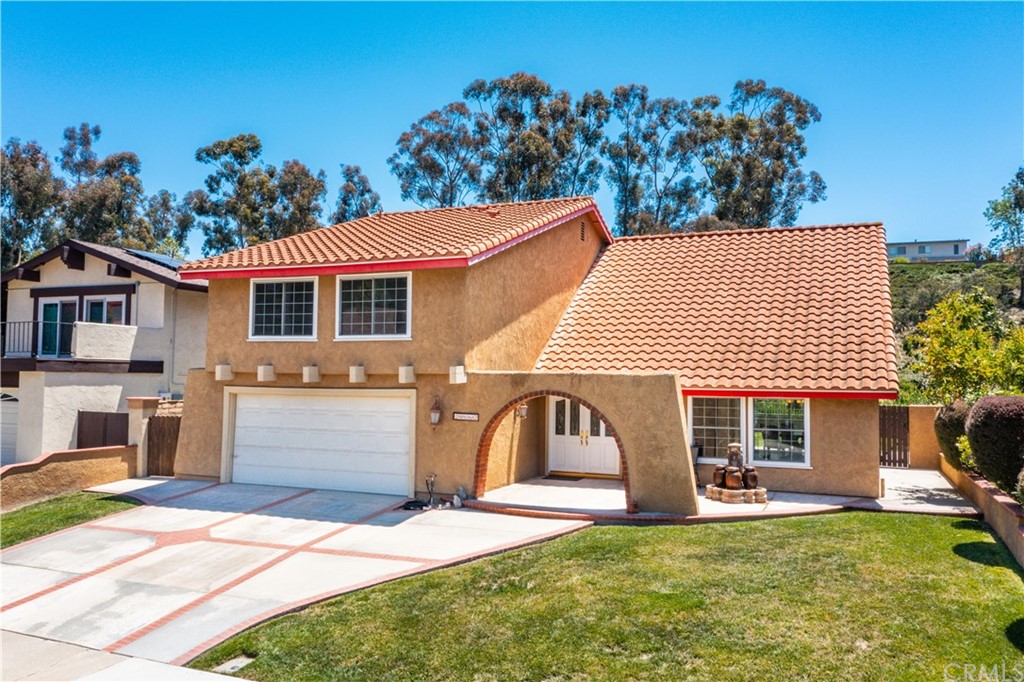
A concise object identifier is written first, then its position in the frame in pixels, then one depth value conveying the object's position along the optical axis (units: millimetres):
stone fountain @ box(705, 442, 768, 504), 13242
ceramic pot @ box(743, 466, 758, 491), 13477
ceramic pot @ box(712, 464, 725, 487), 13633
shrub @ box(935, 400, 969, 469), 13414
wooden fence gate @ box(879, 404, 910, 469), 18359
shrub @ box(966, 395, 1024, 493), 9383
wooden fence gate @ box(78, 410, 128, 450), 18531
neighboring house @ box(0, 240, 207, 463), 20516
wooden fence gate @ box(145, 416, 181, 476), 17234
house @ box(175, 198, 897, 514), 13719
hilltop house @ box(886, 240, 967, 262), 80500
